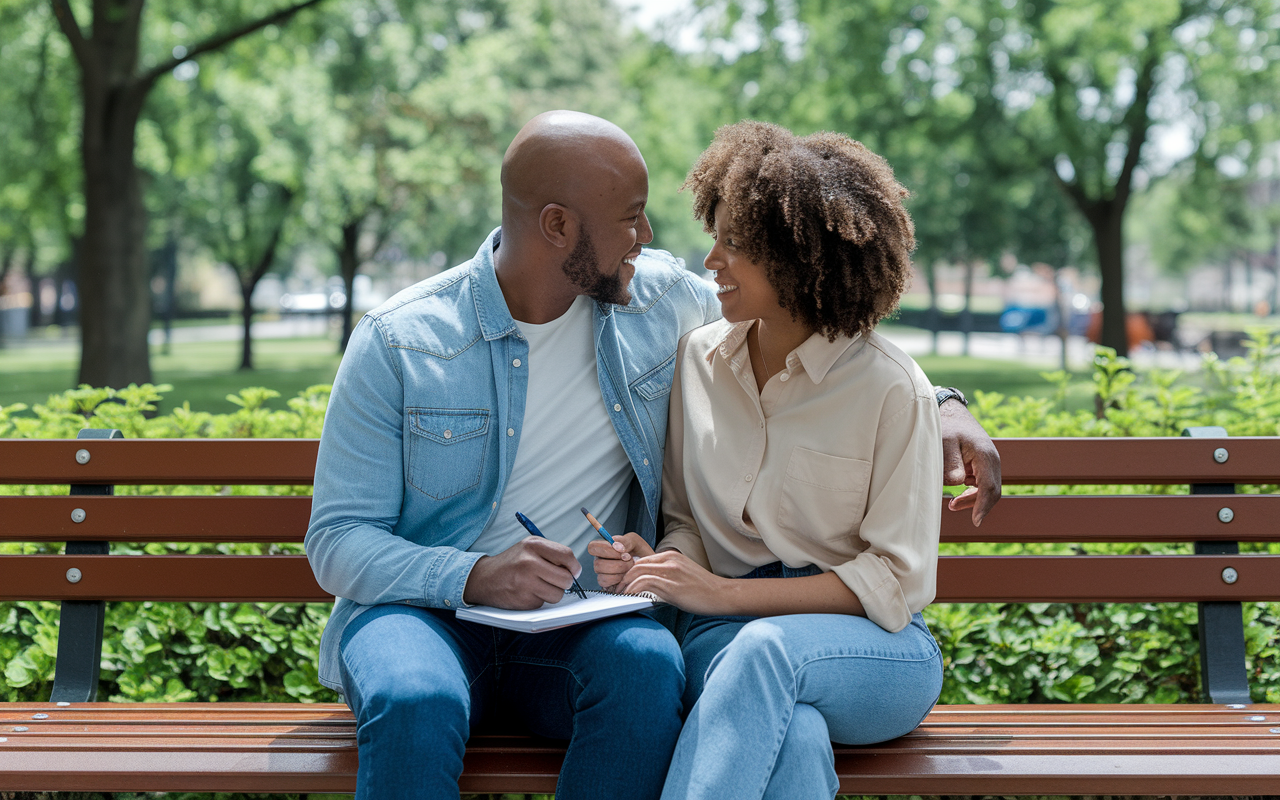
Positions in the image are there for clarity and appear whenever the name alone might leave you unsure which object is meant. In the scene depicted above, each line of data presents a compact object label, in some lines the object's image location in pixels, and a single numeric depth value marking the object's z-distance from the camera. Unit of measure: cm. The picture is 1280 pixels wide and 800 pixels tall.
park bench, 303
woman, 235
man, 233
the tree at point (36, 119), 1343
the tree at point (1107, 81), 1402
